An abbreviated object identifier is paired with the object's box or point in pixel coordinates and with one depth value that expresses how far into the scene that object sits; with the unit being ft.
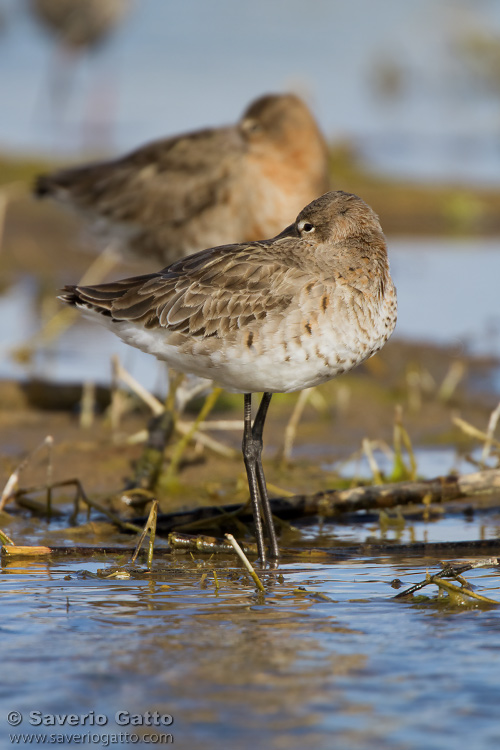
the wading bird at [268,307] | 33.99
